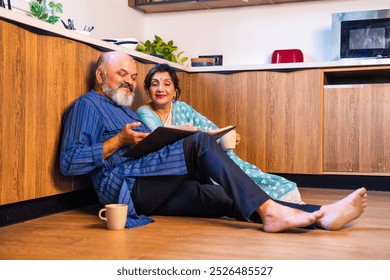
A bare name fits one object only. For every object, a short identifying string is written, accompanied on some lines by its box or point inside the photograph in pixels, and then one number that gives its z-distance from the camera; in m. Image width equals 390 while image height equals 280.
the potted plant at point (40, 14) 2.61
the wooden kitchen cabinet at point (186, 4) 4.37
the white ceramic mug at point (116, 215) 2.08
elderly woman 2.90
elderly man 2.02
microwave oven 3.66
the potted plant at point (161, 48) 4.15
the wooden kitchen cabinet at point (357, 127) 3.66
